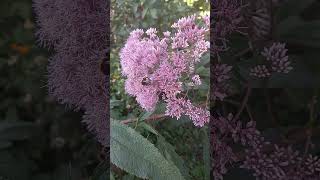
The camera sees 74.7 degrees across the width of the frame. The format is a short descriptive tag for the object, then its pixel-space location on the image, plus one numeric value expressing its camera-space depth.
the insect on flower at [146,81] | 0.24
